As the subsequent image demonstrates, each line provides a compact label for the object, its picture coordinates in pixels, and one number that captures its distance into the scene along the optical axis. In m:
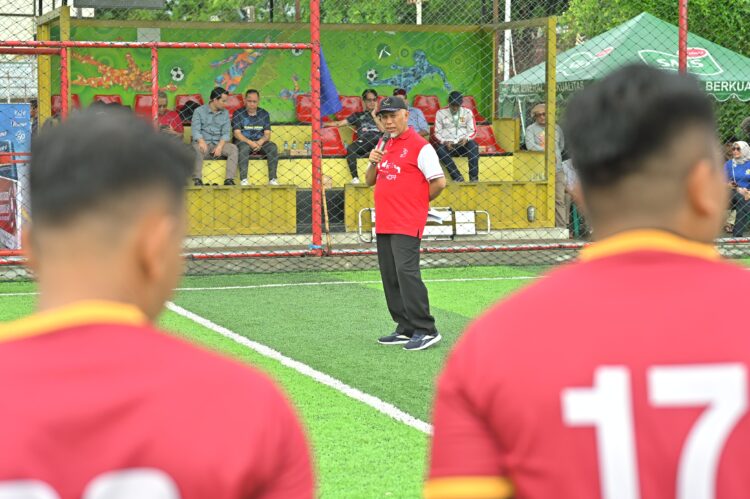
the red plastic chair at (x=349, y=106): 21.38
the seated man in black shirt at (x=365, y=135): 19.38
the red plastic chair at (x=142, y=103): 20.36
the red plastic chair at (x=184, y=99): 20.47
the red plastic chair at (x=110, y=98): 19.84
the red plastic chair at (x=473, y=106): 22.09
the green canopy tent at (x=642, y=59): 20.62
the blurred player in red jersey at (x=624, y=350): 1.83
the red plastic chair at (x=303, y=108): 21.22
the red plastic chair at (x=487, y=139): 21.02
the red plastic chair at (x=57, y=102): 18.49
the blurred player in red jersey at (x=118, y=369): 1.67
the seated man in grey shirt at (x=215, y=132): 18.34
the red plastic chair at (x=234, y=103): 20.31
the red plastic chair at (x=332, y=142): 20.47
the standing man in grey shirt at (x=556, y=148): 19.08
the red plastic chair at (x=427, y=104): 22.05
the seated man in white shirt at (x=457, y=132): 19.09
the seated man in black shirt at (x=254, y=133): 18.56
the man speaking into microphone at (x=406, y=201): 9.77
